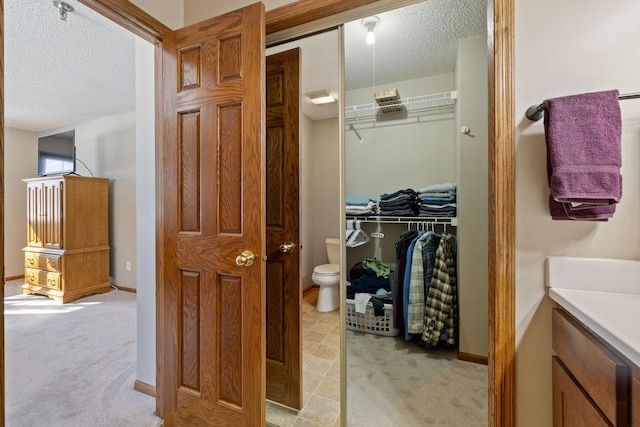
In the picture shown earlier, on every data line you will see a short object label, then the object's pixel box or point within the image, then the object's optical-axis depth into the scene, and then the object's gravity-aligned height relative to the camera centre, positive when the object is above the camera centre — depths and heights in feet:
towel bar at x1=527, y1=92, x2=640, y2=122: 2.55 +1.07
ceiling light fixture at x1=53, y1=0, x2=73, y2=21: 5.66 +4.55
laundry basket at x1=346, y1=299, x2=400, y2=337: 7.64 -3.32
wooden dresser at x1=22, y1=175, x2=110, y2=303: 11.36 -1.12
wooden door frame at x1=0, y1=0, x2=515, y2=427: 3.01 -0.04
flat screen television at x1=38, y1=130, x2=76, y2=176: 12.44 +2.91
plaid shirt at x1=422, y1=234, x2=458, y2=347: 6.77 -2.45
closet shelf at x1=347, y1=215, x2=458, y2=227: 7.58 -0.27
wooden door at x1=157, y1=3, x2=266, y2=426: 3.90 -0.21
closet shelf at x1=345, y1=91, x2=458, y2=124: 8.26 +3.44
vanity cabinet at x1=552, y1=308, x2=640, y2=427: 1.81 -1.37
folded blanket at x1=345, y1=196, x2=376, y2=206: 9.04 +0.34
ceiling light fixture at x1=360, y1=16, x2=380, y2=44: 5.95 +4.34
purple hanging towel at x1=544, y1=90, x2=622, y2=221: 2.52 +0.56
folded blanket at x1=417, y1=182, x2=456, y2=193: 7.73 +0.68
